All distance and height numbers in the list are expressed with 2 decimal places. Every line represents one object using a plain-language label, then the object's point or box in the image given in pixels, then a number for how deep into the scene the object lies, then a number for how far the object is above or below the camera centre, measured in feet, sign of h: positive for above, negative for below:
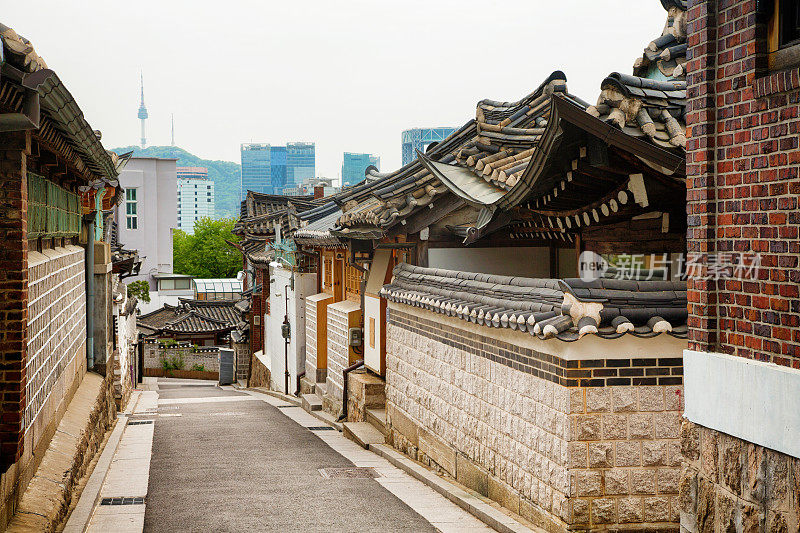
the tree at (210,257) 298.76 -4.23
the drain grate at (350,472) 46.66 -13.27
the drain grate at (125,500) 39.27 -12.38
